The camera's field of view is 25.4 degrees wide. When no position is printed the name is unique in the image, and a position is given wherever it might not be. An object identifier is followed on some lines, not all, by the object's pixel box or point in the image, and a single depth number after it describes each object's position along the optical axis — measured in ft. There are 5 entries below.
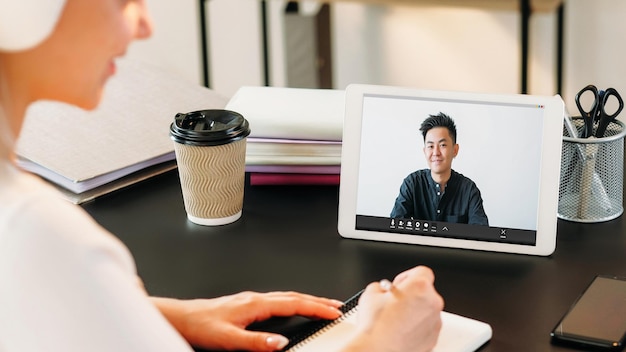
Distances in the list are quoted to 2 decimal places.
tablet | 4.88
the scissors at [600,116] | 5.18
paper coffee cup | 5.16
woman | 3.33
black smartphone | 4.25
